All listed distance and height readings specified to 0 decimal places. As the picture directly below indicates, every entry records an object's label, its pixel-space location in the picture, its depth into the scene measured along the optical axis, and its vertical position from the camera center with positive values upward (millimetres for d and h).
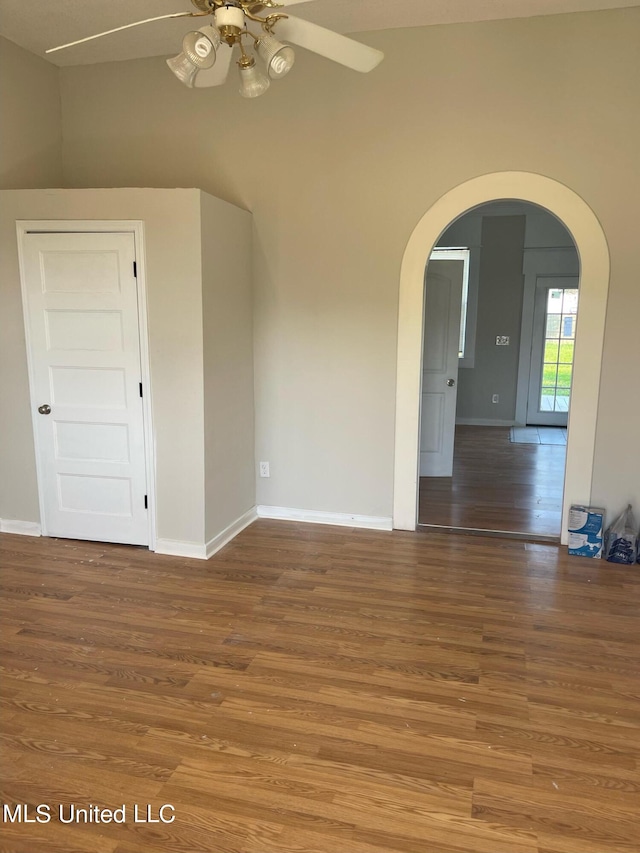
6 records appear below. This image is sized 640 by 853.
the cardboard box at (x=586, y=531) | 3592 -1174
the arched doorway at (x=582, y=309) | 3525 +152
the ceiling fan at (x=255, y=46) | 2016 +1015
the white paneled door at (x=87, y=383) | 3518 -321
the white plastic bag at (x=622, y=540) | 3547 -1209
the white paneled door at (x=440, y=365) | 5270 -278
